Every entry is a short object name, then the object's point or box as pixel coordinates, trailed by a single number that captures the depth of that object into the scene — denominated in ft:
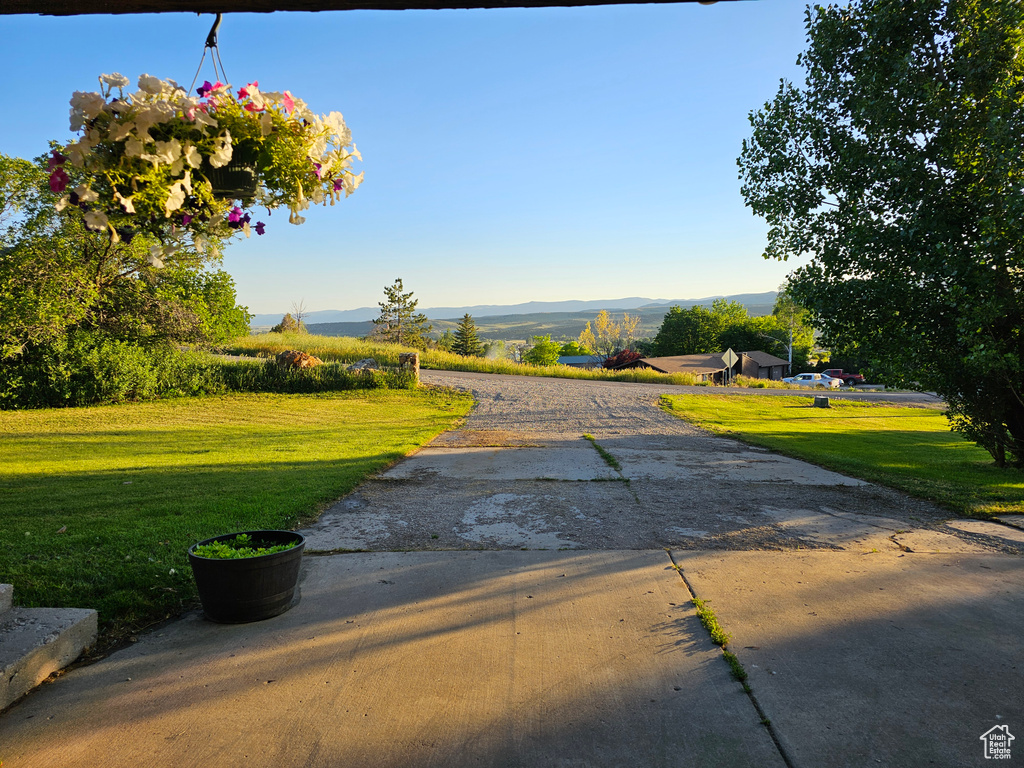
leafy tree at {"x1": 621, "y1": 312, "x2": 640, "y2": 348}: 430.24
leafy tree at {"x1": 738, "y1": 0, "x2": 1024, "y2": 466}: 25.23
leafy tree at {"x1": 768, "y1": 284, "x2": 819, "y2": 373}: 218.79
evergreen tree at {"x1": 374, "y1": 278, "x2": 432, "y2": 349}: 249.75
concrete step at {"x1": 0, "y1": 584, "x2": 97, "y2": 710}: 9.44
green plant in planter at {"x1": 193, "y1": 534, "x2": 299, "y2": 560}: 12.32
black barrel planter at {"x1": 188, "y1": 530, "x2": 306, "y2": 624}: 11.98
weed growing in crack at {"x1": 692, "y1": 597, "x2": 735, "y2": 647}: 11.30
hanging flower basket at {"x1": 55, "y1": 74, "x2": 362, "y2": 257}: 8.39
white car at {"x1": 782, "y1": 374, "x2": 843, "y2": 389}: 155.84
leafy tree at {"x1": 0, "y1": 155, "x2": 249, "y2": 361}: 51.42
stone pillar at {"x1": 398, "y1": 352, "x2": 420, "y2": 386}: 78.18
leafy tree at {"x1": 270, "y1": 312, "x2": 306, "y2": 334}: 173.47
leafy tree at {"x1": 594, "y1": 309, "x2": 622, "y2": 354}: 392.06
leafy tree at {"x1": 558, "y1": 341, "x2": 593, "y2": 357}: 379.76
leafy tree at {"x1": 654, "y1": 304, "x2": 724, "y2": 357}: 239.91
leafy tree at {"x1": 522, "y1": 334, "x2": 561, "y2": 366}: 315.37
